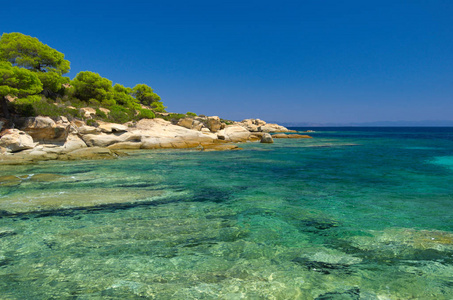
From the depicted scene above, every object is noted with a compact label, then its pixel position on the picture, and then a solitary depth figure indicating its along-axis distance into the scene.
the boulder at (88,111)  35.67
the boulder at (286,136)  61.00
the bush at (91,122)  33.65
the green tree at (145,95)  74.38
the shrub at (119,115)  40.42
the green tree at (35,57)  37.09
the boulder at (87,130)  29.73
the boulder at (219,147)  31.73
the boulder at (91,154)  22.95
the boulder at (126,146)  30.67
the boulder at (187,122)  45.88
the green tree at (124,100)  52.85
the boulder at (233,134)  44.38
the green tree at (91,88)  47.38
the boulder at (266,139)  44.59
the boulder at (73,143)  26.73
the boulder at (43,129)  25.91
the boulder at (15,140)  22.72
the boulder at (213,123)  46.78
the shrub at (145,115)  46.26
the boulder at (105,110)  43.60
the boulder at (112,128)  31.43
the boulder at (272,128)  102.70
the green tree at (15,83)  26.96
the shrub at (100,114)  38.92
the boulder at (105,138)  29.23
